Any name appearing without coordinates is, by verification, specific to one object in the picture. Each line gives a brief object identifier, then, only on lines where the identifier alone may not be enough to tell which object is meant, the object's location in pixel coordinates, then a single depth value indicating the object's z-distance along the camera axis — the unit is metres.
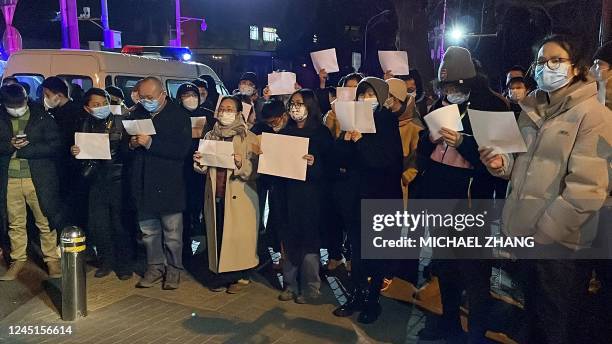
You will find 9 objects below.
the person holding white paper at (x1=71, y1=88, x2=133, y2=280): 5.52
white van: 8.34
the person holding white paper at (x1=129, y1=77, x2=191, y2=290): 5.11
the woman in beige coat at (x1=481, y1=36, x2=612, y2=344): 2.83
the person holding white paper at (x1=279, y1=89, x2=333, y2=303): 4.77
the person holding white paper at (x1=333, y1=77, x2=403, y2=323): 4.35
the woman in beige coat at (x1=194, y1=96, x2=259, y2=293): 4.93
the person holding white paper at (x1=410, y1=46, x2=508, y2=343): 3.81
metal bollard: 4.39
